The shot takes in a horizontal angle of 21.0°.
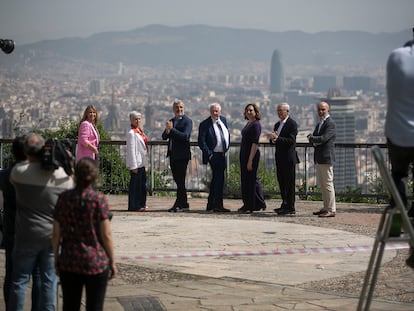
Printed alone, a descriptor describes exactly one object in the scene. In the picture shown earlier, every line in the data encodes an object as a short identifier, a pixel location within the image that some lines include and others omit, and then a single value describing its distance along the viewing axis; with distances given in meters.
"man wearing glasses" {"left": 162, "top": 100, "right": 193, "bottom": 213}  17.81
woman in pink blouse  17.41
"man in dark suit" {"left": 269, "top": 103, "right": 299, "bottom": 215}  17.25
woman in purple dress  17.53
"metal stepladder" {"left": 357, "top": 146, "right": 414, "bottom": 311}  7.29
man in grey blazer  16.91
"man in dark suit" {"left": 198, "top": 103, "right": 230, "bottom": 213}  17.77
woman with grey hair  17.89
